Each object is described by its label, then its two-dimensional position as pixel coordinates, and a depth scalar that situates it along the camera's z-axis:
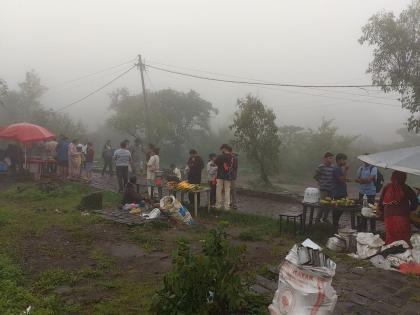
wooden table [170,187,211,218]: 11.48
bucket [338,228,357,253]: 8.30
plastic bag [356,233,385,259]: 7.55
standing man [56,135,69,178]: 16.38
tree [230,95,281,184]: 19.39
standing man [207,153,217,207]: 12.65
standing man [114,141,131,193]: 14.02
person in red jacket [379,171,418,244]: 7.50
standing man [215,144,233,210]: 11.89
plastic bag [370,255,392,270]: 6.83
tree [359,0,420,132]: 19.48
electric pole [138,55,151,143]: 23.06
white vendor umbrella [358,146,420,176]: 6.63
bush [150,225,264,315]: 3.65
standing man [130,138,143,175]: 19.10
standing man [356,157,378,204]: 10.31
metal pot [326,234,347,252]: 8.30
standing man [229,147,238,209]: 12.16
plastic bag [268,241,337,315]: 3.83
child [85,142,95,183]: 16.94
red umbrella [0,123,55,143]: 15.80
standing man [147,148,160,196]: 13.30
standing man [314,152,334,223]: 10.34
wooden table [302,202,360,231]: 9.30
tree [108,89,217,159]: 31.11
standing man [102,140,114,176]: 19.53
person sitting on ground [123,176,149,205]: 11.74
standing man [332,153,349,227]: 9.86
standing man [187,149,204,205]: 12.73
